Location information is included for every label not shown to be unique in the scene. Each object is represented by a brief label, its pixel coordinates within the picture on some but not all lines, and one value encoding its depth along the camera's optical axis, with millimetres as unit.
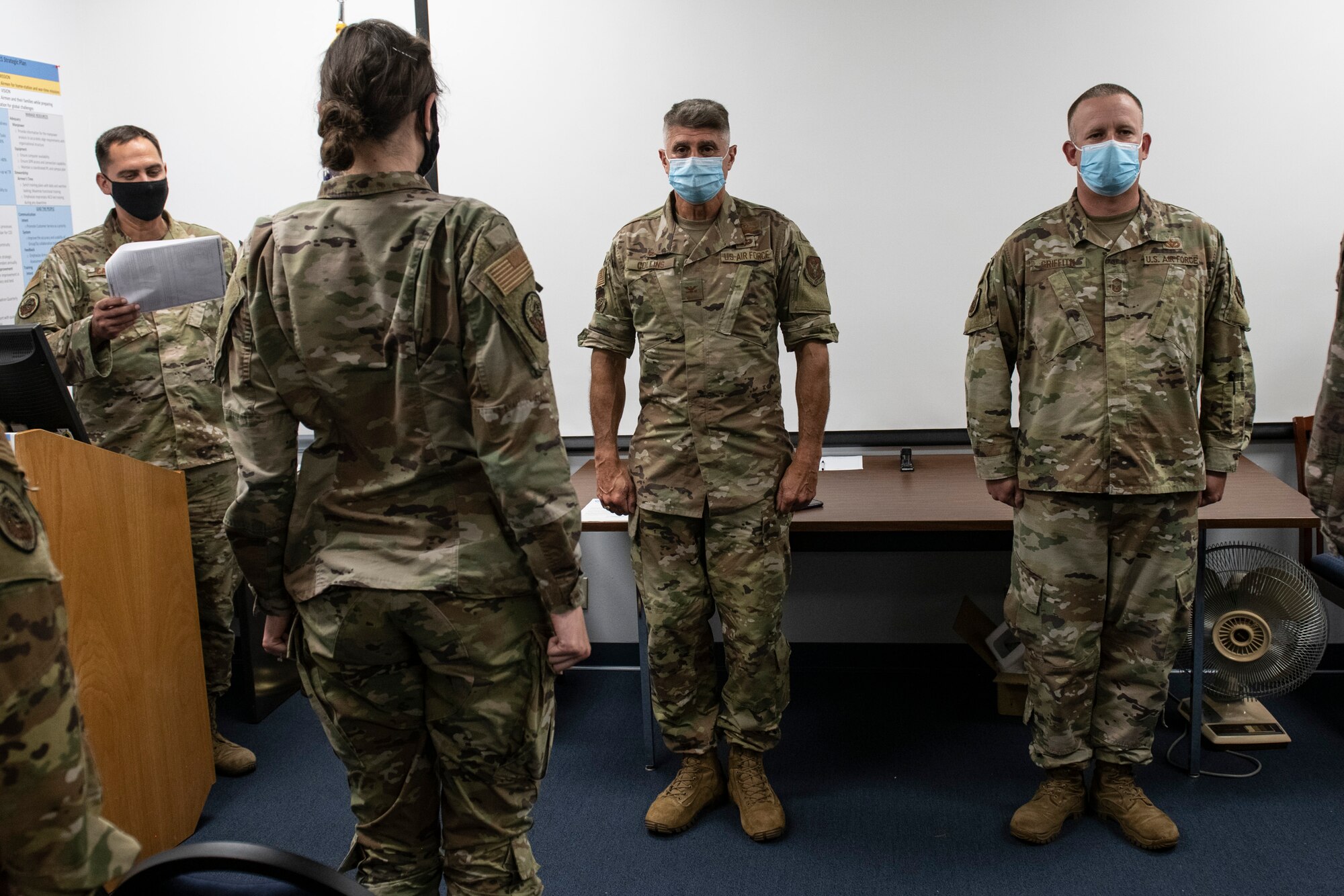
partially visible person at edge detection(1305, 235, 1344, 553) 1803
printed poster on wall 3529
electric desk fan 2758
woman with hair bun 1450
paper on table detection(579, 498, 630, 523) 2875
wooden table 2656
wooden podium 2201
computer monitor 2197
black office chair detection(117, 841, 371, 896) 960
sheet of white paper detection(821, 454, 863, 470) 3326
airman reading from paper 2826
